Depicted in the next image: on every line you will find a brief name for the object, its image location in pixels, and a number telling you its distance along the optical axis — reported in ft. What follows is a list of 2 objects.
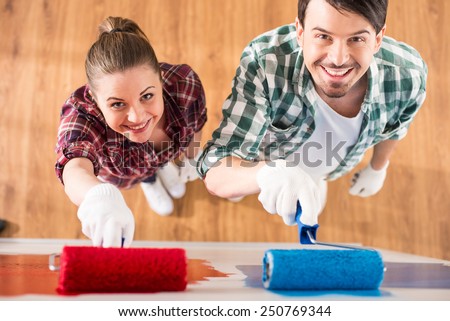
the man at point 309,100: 2.58
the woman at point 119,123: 2.29
